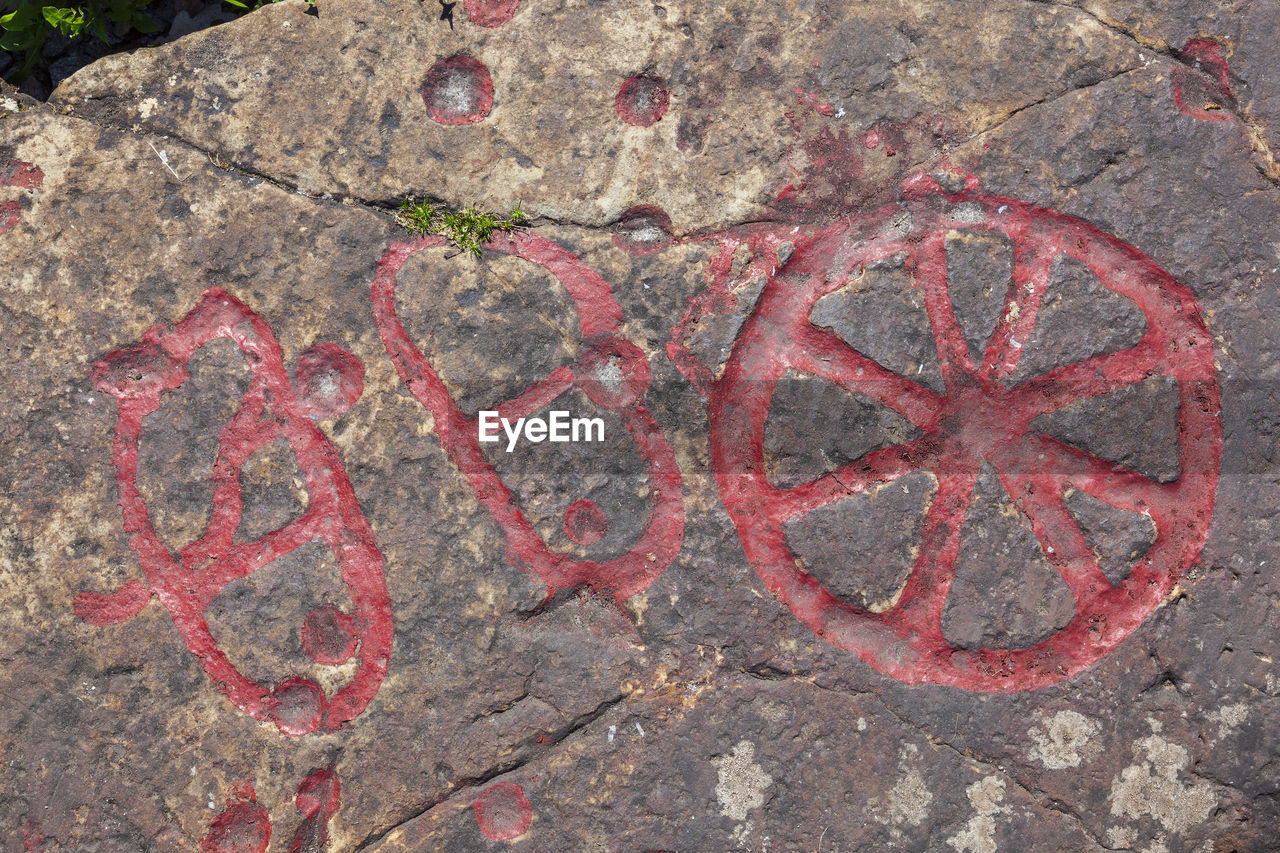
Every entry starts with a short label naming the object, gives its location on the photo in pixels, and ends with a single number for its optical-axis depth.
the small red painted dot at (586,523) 2.85
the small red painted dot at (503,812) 2.82
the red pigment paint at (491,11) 2.97
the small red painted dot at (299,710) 2.84
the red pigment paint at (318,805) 2.83
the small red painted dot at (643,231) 2.90
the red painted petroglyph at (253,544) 2.84
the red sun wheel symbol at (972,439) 2.80
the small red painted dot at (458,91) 2.95
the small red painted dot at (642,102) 2.94
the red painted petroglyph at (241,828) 2.82
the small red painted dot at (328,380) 2.87
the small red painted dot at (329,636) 2.84
